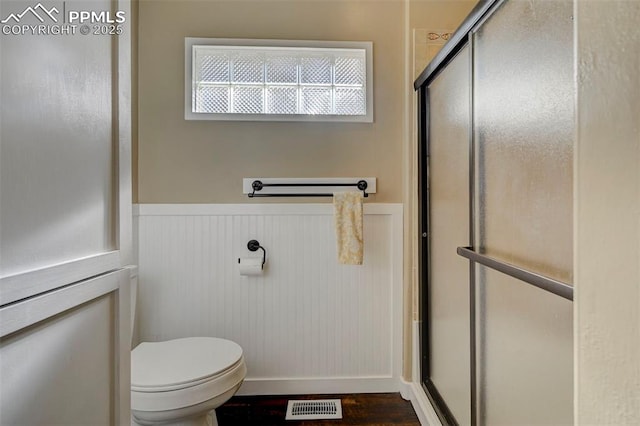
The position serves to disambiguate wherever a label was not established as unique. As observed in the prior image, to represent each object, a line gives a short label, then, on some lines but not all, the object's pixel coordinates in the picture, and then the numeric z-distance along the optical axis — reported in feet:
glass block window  5.95
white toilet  3.93
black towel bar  5.92
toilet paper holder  5.93
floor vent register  5.38
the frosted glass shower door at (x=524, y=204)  2.50
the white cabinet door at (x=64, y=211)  1.41
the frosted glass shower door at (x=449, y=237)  4.13
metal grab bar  2.35
